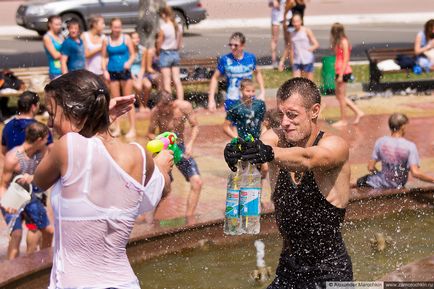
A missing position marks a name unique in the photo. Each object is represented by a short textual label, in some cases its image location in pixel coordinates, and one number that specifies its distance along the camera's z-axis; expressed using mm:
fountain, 7898
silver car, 25312
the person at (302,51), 15922
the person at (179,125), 9695
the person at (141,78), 15086
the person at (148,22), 17438
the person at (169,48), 15547
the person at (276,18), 20344
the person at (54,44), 14812
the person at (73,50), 14461
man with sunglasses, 12133
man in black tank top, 5234
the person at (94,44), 14539
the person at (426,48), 16672
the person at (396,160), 9797
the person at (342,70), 14898
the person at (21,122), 8969
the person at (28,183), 8398
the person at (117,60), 14609
